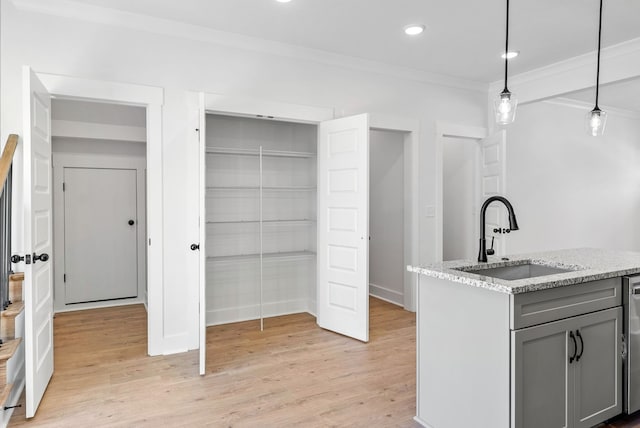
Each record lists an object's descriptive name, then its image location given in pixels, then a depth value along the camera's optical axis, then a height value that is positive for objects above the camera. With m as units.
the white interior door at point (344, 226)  3.77 -0.16
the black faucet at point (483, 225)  2.24 -0.08
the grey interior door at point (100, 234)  4.86 -0.29
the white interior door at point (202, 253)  2.99 -0.31
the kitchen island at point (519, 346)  1.85 -0.66
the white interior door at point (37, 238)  2.37 -0.17
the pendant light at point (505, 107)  2.42 +0.61
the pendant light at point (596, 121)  2.70 +0.58
